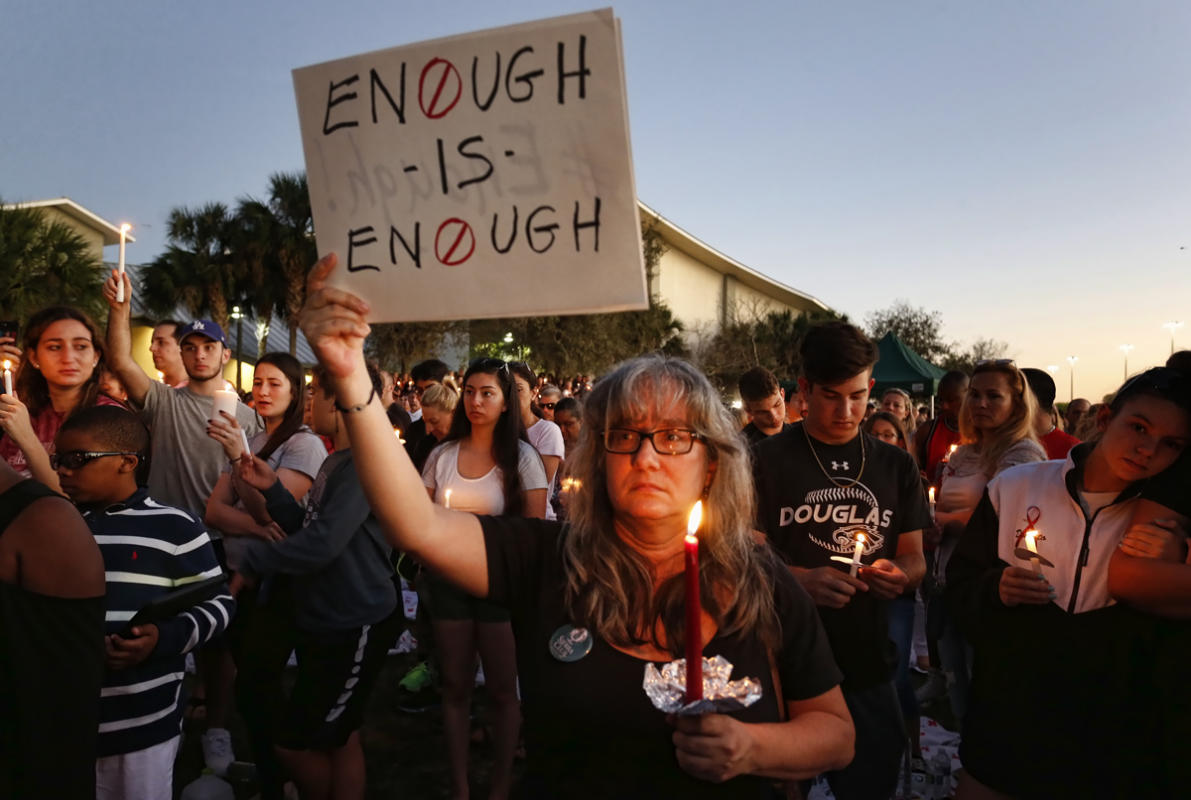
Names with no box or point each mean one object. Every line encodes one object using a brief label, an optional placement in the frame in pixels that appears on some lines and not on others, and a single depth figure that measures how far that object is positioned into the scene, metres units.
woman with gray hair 1.53
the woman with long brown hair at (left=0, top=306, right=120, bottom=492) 3.74
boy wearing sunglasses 2.43
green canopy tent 18.72
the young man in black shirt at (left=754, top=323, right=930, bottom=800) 2.94
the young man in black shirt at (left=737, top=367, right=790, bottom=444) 4.79
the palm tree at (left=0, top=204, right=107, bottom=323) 18.61
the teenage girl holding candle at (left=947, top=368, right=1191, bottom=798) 2.13
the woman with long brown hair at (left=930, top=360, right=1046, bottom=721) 4.06
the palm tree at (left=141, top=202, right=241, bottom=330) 30.16
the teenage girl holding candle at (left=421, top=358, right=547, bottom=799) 3.69
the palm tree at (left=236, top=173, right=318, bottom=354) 31.16
